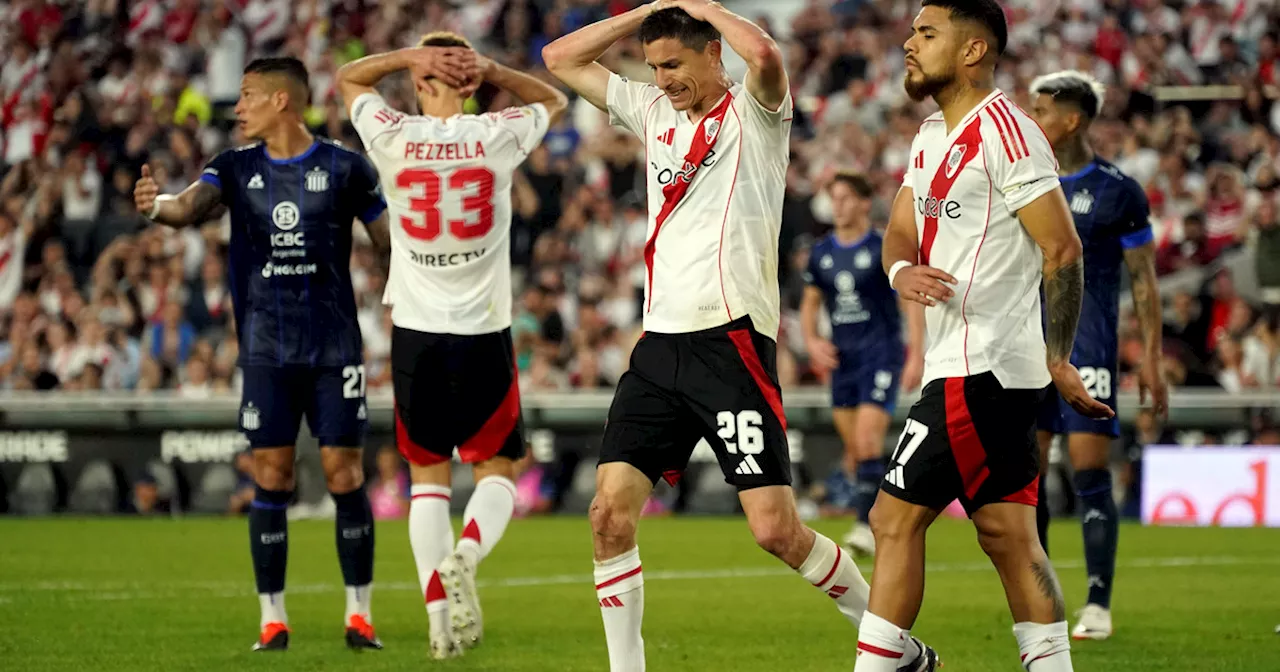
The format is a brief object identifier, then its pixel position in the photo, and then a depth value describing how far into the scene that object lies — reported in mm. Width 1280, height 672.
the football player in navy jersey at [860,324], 26953
